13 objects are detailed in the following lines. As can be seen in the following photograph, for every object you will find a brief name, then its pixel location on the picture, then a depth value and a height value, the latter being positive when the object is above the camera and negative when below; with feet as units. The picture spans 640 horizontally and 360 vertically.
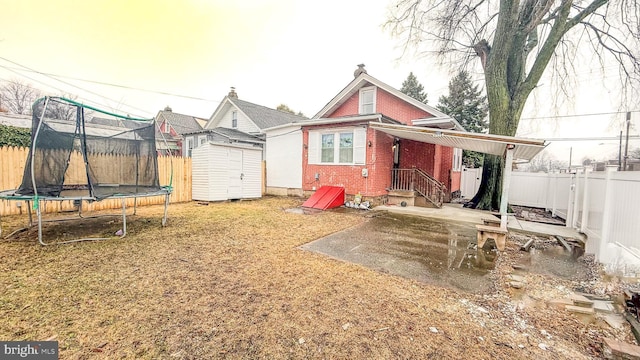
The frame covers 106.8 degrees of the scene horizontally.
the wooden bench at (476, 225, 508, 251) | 15.93 -4.10
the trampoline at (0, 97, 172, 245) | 15.81 +0.35
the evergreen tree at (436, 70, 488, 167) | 75.82 +22.23
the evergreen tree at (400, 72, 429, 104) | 95.25 +33.44
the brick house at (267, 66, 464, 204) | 32.07 +3.52
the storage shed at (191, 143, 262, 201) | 32.07 -0.76
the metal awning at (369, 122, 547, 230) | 16.48 +2.57
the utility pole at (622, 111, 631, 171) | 66.95 +5.40
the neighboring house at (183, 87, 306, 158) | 50.42 +10.67
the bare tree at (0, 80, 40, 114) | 78.64 +22.19
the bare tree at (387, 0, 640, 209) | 30.17 +19.41
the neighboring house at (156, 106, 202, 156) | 78.28 +14.54
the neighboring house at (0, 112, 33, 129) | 46.75 +8.38
